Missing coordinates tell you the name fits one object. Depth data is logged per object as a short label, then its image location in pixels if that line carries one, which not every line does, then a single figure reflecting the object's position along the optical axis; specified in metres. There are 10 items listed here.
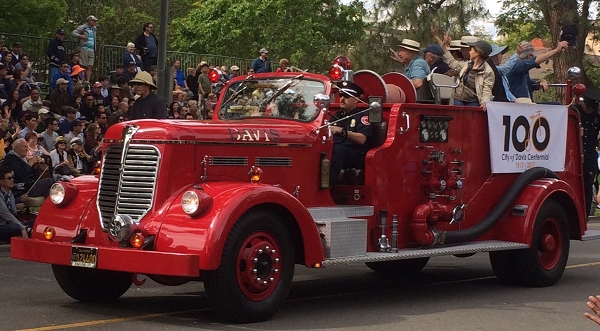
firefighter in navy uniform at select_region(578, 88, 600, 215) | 17.48
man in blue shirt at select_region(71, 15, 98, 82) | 22.77
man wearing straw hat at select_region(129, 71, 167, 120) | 12.41
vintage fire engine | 8.42
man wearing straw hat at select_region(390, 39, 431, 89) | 11.65
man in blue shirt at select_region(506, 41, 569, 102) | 12.73
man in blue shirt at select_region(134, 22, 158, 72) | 23.34
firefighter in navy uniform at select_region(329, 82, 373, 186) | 10.08
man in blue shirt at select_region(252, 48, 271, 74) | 23.02
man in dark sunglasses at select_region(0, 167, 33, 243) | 13.74
